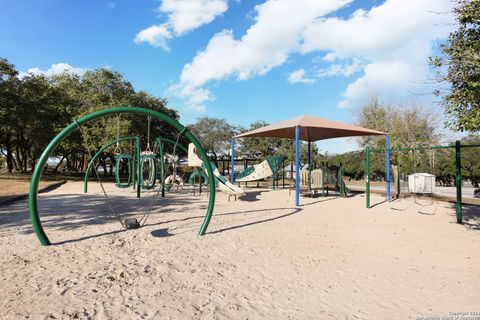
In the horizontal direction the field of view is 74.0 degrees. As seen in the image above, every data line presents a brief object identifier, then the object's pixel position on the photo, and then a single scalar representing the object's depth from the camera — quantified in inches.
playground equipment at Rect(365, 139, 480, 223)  300.4
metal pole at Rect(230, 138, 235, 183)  620.0
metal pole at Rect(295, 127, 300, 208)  388.7
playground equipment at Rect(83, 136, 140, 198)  426.6
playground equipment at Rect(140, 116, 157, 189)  428.6
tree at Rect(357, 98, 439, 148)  642.8
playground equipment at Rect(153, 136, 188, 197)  416.2
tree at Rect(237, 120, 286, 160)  1322.6
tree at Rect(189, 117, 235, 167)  1790.1
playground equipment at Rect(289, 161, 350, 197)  518.3
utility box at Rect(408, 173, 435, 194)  389.4
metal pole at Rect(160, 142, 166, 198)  414.4
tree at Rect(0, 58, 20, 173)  722.8
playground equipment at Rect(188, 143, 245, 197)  412.2
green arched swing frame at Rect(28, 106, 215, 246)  192.2
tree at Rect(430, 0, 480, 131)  178.9
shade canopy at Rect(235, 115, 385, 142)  432.2
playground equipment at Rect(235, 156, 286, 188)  590.6
